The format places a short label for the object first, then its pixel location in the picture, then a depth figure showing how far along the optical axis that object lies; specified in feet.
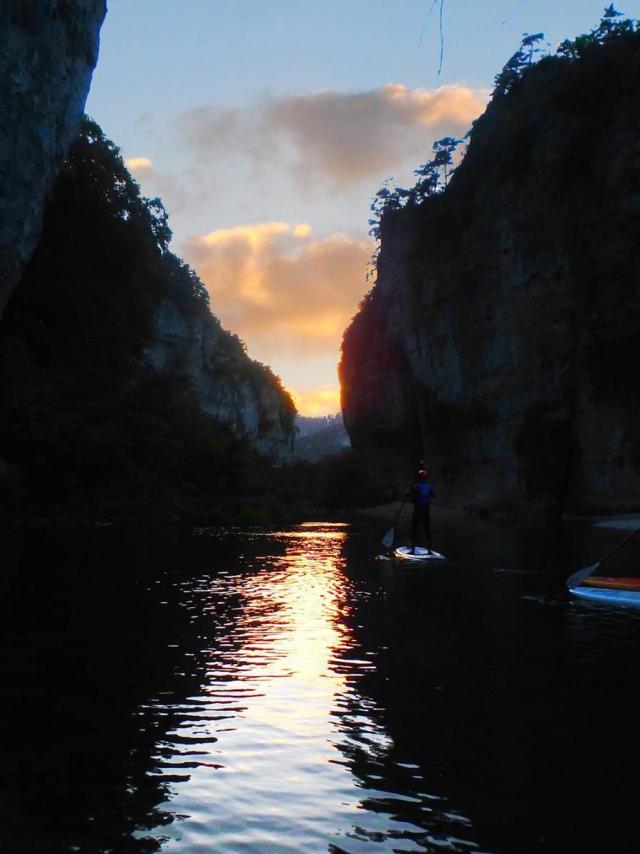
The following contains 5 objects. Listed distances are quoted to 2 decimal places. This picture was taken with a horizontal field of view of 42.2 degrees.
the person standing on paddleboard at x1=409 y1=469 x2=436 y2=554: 65.10
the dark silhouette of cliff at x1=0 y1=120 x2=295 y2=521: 99.50
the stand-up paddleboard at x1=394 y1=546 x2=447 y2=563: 59.26
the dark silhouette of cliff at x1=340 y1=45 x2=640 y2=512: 151.43
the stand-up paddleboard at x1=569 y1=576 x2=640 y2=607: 37.06
